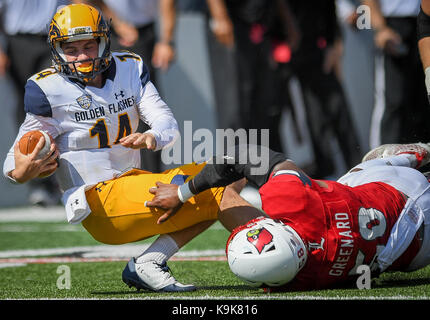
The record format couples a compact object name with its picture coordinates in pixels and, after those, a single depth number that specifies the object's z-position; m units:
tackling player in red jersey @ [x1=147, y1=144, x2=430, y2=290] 6.70
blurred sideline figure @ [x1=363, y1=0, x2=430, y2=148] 13.31
